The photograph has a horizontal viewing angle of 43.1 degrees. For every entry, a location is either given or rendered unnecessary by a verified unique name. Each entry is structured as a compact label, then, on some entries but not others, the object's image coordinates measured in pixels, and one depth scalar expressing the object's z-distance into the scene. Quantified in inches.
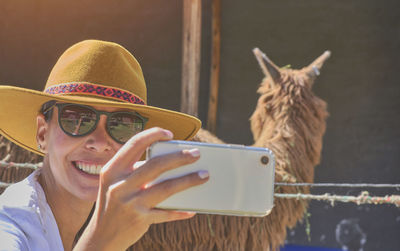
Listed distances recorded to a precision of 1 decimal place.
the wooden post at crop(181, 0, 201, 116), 188.1
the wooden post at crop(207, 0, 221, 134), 235.9
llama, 133.1
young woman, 32.1
